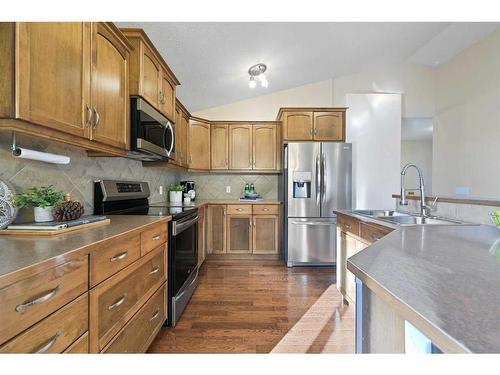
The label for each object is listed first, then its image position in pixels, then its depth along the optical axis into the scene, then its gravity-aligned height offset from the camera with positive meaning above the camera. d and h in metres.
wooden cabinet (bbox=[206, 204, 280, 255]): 3.55 -0.61
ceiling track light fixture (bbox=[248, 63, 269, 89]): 3.16 +1.53
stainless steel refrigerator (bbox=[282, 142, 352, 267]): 3.31 -0.12
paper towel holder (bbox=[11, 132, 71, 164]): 1.17 +0.16
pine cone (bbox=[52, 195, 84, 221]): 1.28 -0.13
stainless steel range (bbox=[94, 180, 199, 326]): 1.86 -0.34
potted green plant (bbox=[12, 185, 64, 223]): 1.17 -0.07
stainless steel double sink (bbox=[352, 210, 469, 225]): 1.63 -0.23
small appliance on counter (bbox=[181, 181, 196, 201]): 3.71 -0.04
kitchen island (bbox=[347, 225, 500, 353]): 0.38 -0.22
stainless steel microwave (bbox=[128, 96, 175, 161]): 1.76 +0.43
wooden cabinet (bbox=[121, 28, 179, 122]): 1.76 +0.91
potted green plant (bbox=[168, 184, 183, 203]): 3.25 -0.11
